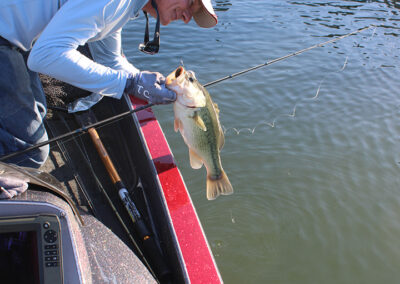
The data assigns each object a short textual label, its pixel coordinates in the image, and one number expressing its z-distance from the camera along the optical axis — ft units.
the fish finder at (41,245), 4.89
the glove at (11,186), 5.06
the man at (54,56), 6.41
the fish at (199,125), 9.05
